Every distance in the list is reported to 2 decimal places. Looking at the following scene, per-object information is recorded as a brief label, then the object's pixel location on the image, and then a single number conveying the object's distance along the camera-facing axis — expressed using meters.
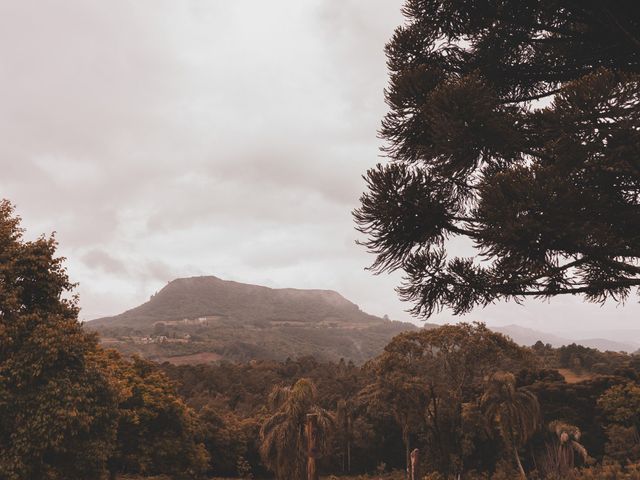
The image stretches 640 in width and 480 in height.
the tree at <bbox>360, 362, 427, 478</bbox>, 23.36
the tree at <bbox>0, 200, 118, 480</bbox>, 10.08
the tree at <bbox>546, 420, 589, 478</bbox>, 19.52
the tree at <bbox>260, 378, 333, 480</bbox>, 16.12
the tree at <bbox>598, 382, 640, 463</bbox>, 27.11
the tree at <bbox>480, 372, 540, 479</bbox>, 21.52
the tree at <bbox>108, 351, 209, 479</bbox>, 19.42
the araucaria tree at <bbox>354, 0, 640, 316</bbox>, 4.19
